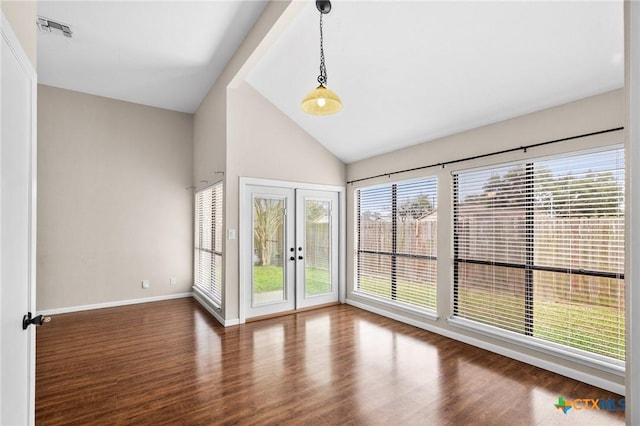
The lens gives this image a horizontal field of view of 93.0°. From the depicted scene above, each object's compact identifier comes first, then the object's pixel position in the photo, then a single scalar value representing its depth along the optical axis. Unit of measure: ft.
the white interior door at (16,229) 4.17
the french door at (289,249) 15.06
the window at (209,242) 15.60
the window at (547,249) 8.78
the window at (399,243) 13.74
